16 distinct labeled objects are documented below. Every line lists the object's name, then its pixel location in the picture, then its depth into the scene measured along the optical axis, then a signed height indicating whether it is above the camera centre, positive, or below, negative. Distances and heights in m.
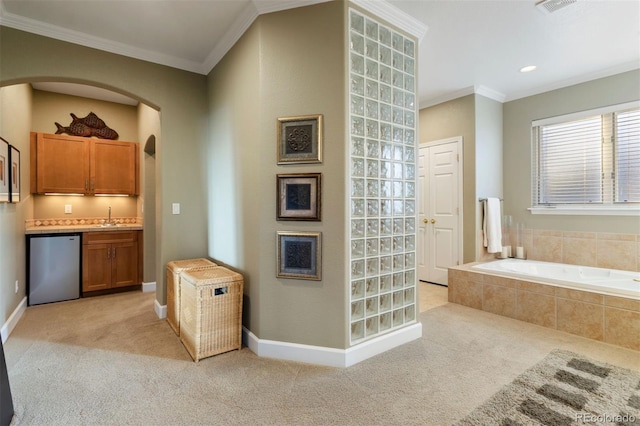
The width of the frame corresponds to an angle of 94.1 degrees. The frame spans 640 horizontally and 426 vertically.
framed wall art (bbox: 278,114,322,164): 2.22 +0.55
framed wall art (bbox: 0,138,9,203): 2.62 +0.38
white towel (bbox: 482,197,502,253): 3.98 -0.19
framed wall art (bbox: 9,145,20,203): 2.88 +0.39
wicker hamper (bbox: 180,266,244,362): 2.27 -0.79
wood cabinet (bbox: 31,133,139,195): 3.90 +0.66
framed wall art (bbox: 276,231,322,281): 2.23 -0.33
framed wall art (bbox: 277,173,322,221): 2.23 +0.12
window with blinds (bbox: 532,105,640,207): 3.34 +0.63
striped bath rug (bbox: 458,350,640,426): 1.63 -1.13
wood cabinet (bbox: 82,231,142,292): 3.86 -0.63
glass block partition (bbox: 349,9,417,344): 2.27 +0.28
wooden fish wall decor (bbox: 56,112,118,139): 4.15 +1.21
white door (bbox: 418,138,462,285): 4.20 +0.04
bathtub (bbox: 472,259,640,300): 2.68 -0.70
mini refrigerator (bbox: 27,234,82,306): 3.54 -0.67
